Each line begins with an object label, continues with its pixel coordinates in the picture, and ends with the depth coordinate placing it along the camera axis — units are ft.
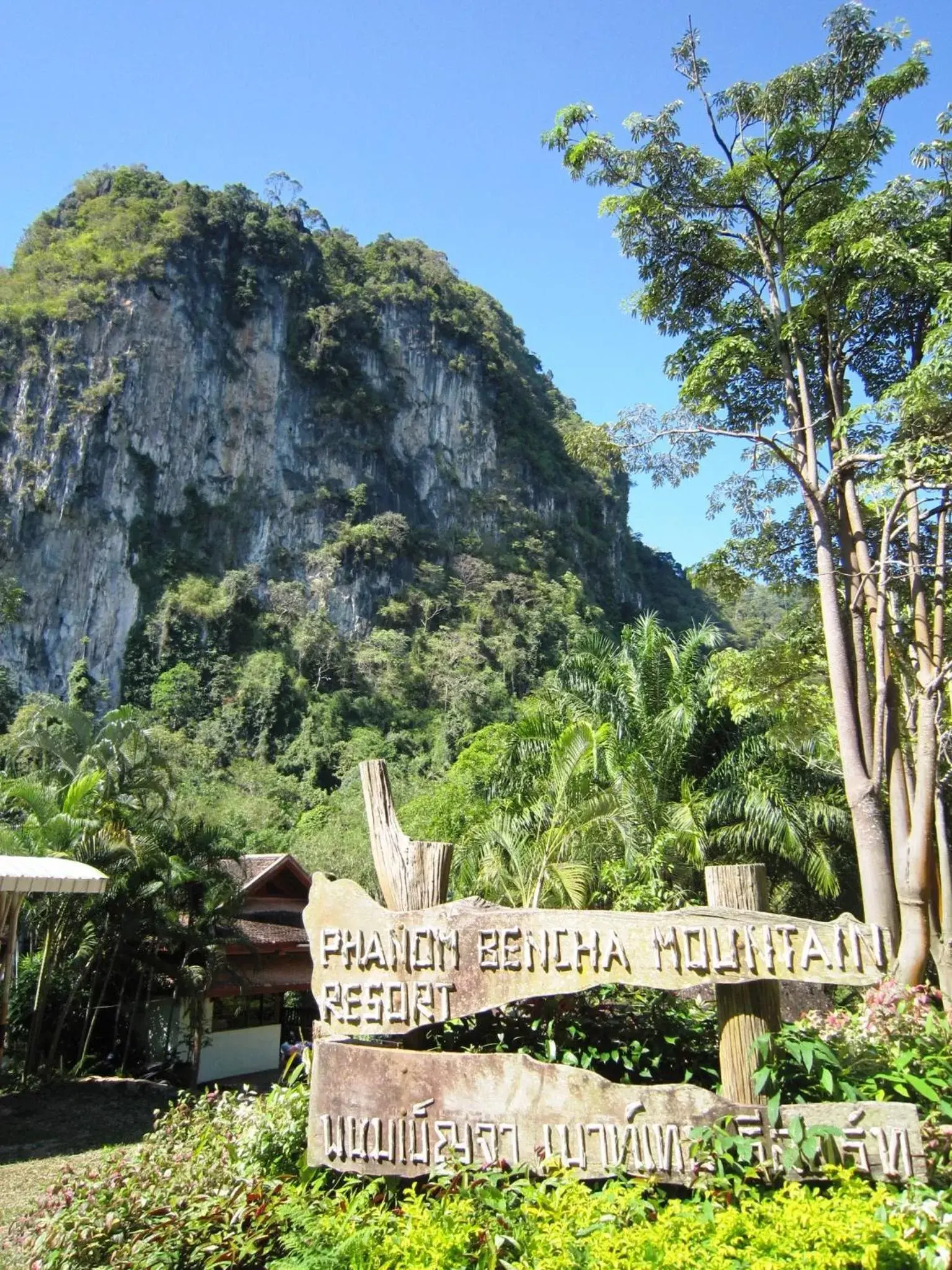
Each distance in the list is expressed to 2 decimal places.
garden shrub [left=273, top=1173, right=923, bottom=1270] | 7.59
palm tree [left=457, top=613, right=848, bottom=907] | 35.27
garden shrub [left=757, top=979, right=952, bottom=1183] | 9.81
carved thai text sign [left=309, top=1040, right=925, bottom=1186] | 9.37
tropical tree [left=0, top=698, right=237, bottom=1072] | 38.29
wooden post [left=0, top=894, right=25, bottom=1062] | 27.40
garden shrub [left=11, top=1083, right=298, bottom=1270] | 10.14
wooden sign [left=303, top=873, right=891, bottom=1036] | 10.14
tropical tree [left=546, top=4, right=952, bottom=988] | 20.22
